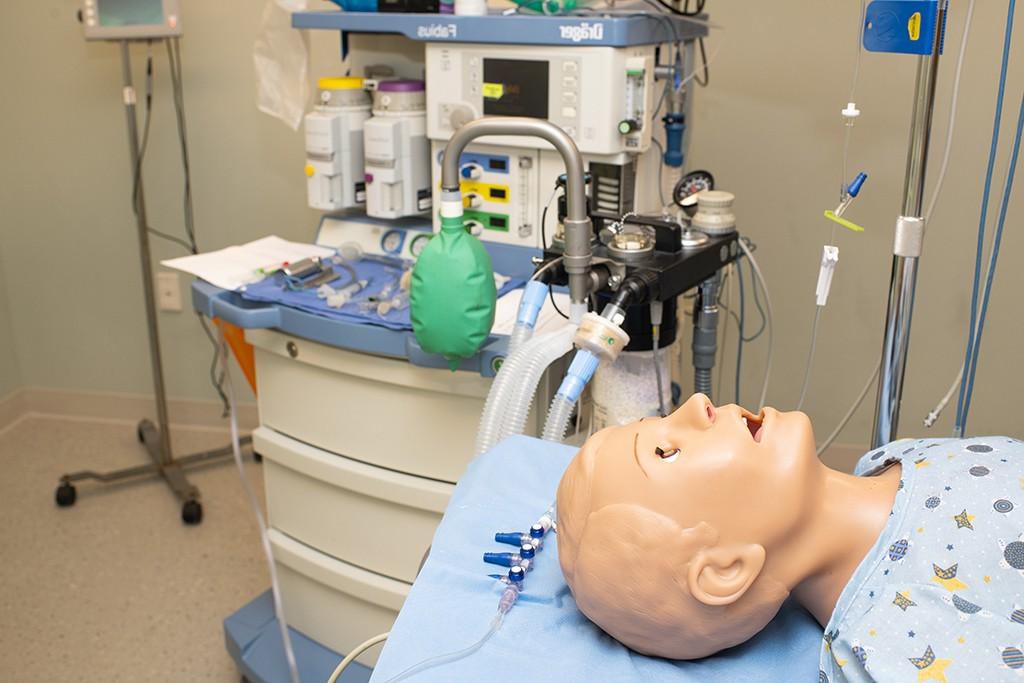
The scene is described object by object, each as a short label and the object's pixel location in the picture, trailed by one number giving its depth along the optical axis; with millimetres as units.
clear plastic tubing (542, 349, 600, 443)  1380
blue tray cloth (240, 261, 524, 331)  1780
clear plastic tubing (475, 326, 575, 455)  1469
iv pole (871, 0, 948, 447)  1212
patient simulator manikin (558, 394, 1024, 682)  940
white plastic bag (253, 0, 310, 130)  2277
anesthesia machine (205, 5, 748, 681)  1523
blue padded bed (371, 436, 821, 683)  1032
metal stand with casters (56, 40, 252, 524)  2805
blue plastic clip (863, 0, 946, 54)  1176
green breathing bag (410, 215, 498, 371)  1516
